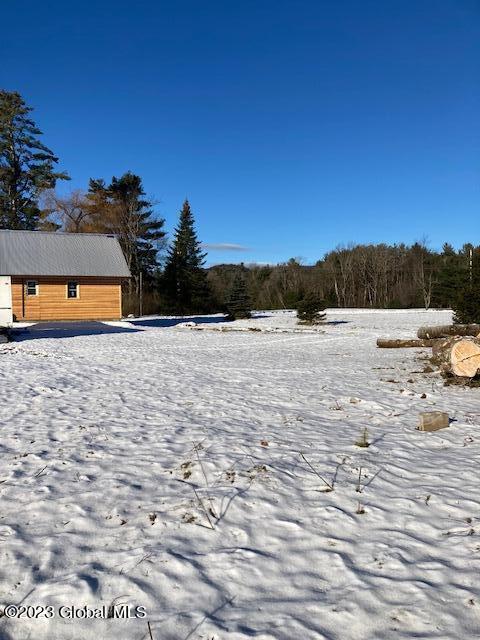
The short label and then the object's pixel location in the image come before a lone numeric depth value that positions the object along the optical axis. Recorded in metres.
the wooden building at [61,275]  27.03
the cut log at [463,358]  8.52
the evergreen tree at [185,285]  41.16
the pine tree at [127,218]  42.78
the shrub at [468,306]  13.52
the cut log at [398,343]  15.21
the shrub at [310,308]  26.88
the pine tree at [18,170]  40.16
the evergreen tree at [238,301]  32.47
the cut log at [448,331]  12.16
